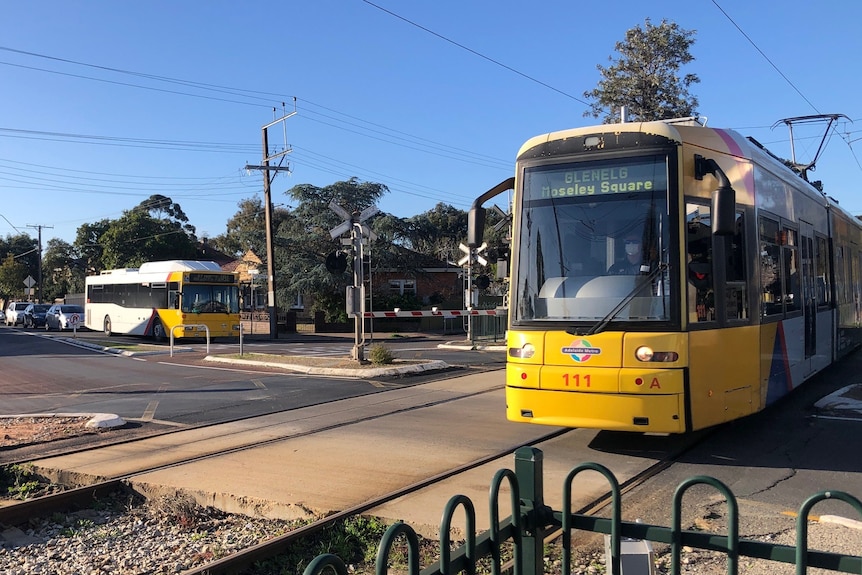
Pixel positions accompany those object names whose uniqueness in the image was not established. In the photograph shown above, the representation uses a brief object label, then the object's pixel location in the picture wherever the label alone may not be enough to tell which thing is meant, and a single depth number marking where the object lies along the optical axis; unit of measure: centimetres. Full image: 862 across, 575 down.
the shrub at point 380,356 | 1742
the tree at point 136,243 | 5691
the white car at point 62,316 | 4194
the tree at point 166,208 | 7850
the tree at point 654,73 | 2881
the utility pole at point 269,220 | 3256
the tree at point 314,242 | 3866
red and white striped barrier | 1834
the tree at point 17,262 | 7019
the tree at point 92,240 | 6431
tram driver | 720
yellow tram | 694
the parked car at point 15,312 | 4947
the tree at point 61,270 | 7075
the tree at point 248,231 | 4206
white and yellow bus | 2941
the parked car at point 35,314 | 4519
